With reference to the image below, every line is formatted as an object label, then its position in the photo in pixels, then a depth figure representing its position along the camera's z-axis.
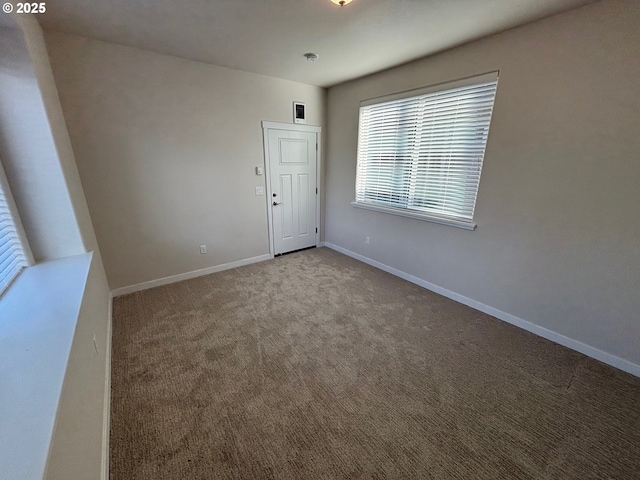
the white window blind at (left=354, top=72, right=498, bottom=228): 2.52
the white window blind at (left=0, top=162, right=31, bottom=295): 1.51
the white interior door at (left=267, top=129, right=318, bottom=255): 3.78
